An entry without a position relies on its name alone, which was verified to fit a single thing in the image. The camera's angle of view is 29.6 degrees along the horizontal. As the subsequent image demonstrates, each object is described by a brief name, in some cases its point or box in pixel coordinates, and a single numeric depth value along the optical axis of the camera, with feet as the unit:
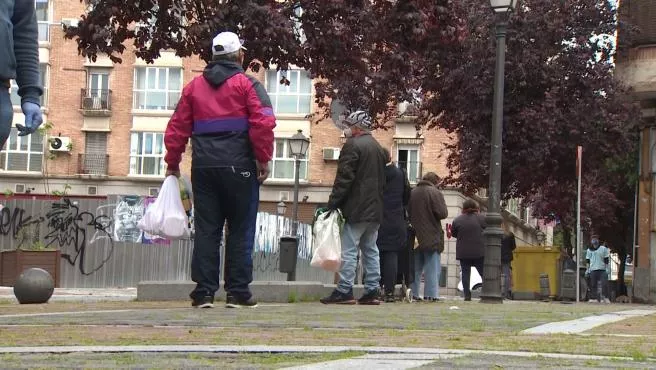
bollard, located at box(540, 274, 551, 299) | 88.33
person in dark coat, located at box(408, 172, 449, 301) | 50.78
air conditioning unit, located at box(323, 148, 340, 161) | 181.57
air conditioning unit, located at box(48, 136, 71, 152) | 179.22
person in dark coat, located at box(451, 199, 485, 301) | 58.13
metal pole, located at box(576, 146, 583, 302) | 61.63
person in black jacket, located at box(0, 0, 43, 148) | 17.39
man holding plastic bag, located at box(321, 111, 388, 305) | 38.17
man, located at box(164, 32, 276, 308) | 29.63
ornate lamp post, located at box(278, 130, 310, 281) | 112.47
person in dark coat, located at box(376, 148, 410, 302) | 43.83
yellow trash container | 93.25
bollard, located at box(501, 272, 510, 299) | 78.56
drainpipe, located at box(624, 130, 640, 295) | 81.51
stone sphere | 40.45
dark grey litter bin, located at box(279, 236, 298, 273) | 54.94
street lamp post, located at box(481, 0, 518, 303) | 52.16
